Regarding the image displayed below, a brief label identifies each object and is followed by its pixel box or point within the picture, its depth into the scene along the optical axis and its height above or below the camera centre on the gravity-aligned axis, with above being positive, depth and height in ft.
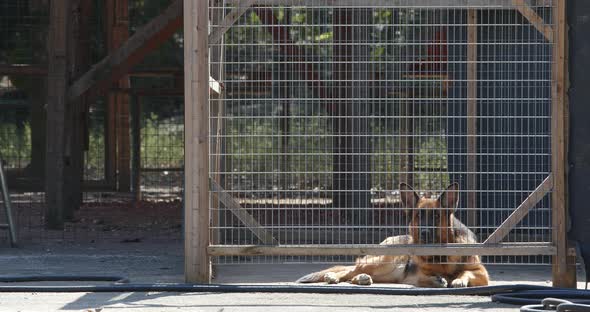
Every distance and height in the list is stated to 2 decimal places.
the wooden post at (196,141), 50.37 +0.36
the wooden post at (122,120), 109.19 +2.07
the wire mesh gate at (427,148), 50.26 +0.16
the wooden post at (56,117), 78.38 +1.54
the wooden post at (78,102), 85.04 +2.39
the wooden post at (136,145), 108.88 +0.59
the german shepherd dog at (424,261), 51.90 -2.85
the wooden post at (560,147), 49.98 +0.13
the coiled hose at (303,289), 47.55 -3.20
